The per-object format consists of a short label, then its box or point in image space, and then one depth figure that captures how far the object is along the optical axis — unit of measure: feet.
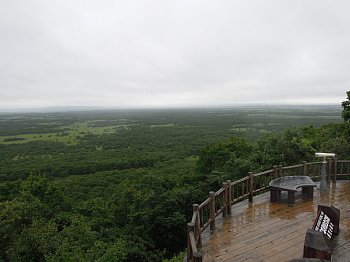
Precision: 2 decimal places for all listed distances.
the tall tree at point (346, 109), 37.58
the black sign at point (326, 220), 16.14
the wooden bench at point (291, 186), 21.99
